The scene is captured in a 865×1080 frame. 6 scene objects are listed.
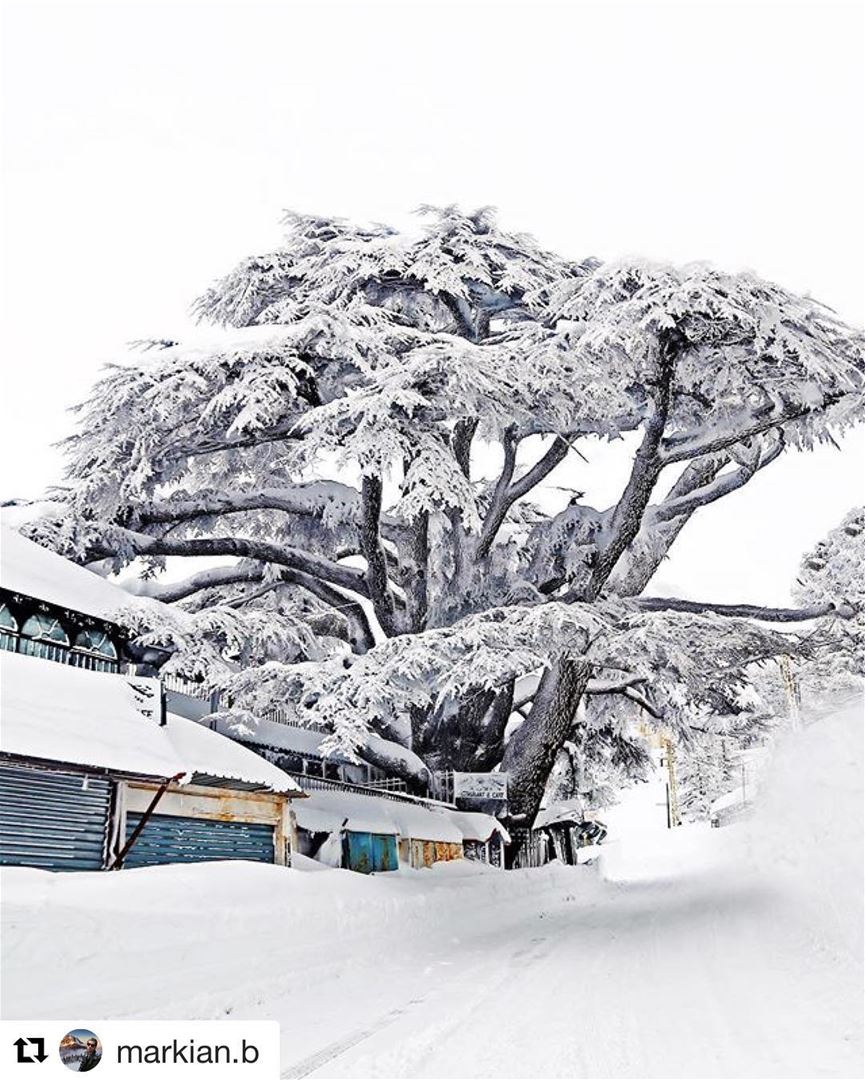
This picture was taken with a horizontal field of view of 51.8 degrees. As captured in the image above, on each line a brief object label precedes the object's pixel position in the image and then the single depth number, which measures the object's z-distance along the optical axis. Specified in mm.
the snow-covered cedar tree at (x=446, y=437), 13344
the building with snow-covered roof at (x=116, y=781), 8633
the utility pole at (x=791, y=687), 41203
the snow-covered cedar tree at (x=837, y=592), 15391
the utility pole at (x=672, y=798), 71688
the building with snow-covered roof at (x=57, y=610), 10945
